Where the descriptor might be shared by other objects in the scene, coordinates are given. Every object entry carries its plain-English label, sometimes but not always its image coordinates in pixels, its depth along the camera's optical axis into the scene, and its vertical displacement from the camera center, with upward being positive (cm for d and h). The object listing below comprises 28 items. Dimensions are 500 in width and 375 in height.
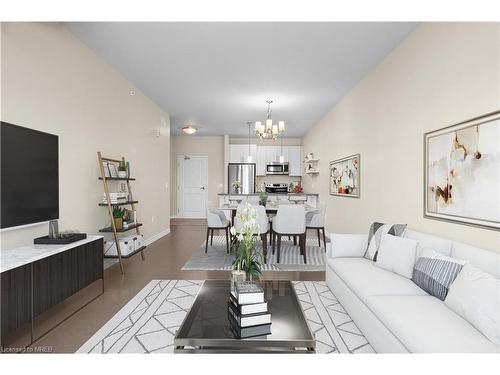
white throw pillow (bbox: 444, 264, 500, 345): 148 -65
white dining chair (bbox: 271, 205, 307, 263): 434 -54
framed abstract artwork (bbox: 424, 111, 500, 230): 208 +12
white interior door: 970 +0
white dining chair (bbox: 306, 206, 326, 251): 489 -58
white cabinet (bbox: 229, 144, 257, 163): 942 +110
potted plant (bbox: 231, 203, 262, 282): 210 -51
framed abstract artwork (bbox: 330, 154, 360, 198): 475 +19
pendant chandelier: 552 +113
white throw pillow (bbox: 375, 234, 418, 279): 243 -61
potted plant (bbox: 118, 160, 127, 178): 414 +24
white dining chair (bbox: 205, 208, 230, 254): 494 -60
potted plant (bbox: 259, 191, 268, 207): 521 -26
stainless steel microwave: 945 +61
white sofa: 146 -79
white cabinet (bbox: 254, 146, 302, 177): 956 +100
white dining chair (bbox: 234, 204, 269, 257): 440 -54
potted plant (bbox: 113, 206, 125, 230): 394 -45
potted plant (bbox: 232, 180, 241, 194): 902 -9
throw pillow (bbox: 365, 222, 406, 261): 283 -49
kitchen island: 686 -30
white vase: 210 -67
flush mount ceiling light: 770 +156
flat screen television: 222 +8
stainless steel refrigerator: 927 +36
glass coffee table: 155 -86
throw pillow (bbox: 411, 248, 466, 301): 197 -63
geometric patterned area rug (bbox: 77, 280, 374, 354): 208 -118
